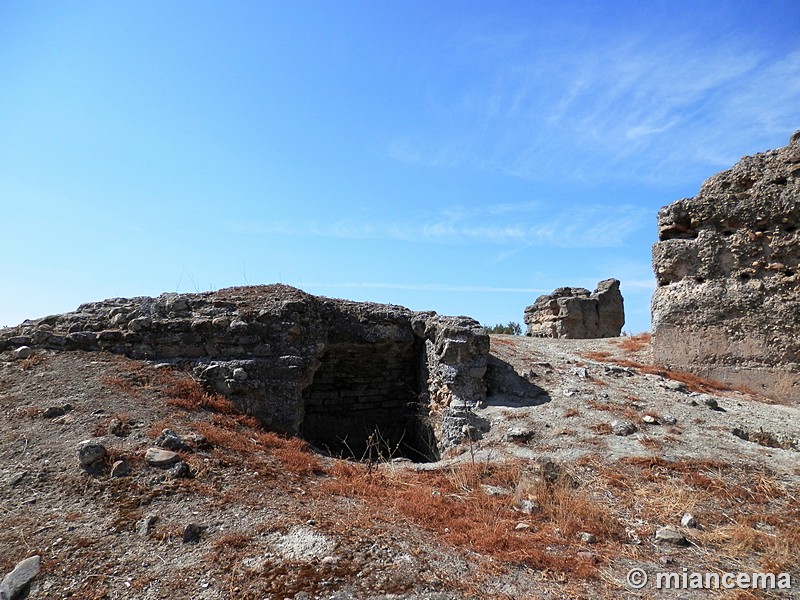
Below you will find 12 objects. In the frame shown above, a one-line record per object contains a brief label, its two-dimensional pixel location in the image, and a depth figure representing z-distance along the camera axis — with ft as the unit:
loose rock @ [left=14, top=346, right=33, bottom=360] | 25.81
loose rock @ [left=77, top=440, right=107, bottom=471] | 18.33
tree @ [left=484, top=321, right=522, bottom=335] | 80.84
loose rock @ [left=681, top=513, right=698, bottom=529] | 17.17
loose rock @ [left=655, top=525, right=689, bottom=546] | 16.14
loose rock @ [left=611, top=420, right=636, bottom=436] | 25.56
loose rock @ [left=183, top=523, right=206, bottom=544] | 14.91
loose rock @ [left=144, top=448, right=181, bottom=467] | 18.63
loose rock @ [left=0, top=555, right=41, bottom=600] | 13.16
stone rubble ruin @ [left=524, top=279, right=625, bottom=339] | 62.49
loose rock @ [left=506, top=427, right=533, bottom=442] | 25.93
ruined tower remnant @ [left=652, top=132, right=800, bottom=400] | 33.24
